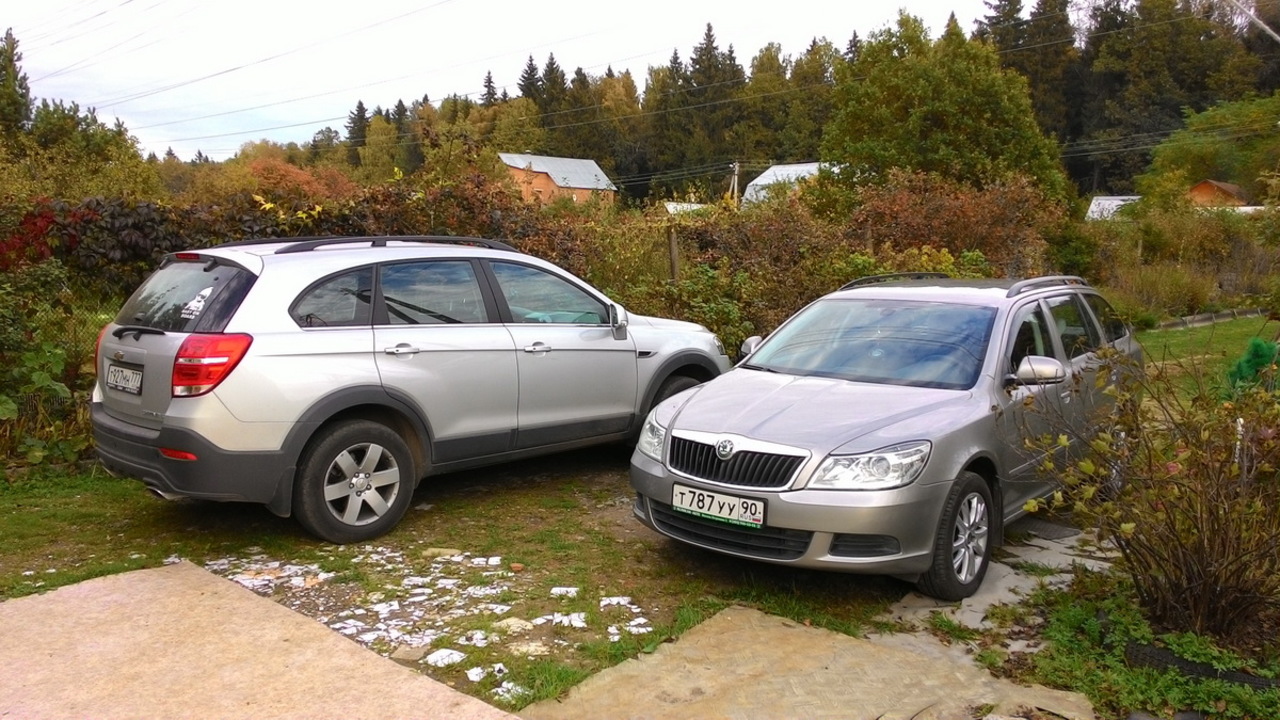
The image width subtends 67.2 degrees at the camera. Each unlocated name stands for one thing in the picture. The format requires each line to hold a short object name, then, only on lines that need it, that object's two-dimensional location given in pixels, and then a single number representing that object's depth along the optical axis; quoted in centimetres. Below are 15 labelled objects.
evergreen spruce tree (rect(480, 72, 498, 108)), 11031
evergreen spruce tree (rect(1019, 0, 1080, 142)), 7088
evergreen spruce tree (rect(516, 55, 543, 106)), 10200
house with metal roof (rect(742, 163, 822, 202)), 5875
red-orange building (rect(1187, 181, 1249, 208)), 5051
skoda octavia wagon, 448
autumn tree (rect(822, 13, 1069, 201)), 3033
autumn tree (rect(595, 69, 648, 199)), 8788
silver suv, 501
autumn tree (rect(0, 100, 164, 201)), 2566
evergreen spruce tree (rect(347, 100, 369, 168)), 10238
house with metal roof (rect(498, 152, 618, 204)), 6738
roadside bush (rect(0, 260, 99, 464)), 697
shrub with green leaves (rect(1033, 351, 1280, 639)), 391
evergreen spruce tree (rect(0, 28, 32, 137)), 3272
